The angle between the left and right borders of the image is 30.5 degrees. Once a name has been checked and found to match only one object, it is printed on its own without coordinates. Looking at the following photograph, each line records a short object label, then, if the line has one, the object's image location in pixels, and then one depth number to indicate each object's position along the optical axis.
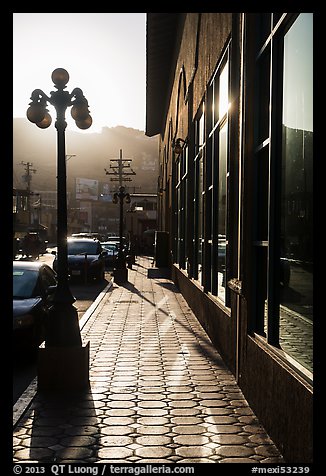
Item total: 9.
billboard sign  166.38
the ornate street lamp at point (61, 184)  7.42
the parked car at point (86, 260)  24.16
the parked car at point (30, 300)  9.13
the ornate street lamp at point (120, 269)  25.09
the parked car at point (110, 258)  38.67
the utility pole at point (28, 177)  91.85
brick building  4.65
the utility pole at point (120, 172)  74.94
